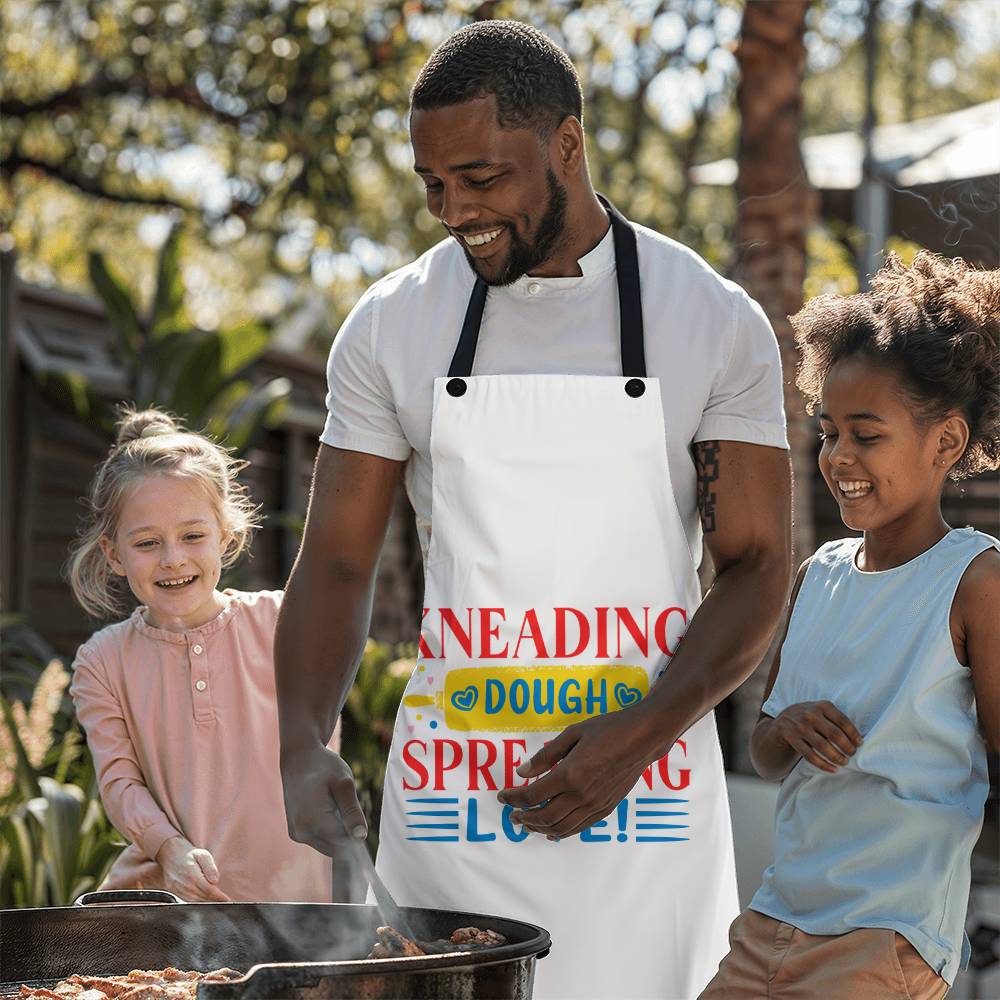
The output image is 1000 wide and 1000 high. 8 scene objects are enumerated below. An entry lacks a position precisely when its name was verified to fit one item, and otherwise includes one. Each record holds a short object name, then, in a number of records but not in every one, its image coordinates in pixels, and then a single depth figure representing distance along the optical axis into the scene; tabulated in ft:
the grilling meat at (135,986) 6.22
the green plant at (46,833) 13.34
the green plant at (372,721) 16.35
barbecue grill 6.74
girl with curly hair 7.20
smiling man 7.54
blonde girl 9.30
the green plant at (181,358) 21.48
